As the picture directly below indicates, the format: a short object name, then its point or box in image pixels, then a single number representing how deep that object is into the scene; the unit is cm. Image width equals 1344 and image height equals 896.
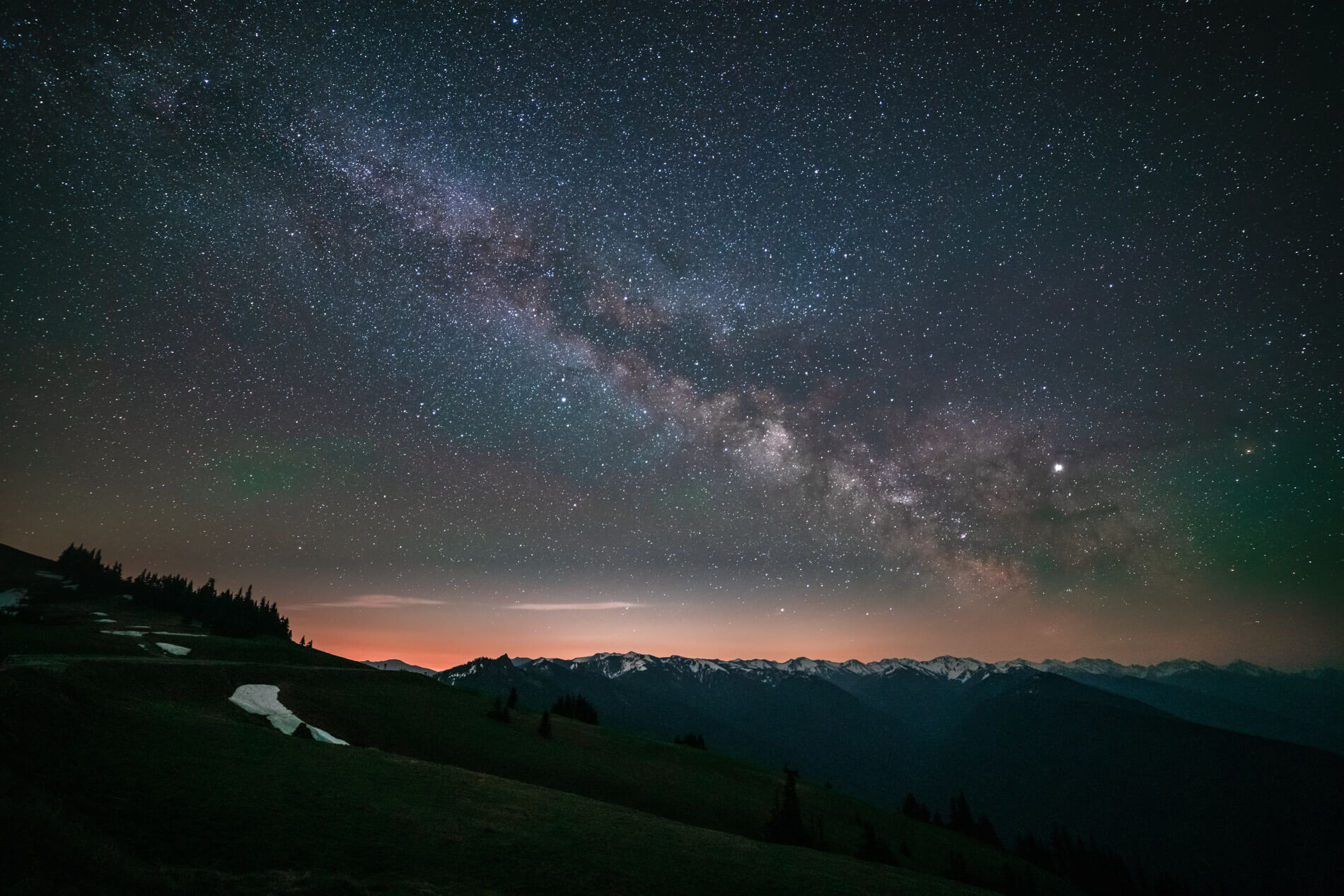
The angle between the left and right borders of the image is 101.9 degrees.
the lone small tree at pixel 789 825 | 4294
